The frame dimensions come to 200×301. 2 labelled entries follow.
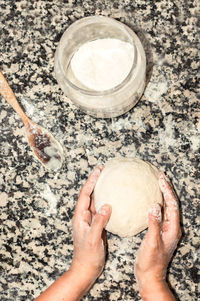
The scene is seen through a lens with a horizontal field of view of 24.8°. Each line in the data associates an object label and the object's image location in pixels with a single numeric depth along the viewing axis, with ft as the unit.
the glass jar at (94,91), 2.82
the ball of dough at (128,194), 2.90
